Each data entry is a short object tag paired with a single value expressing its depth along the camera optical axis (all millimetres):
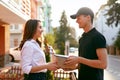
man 3867
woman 4125
